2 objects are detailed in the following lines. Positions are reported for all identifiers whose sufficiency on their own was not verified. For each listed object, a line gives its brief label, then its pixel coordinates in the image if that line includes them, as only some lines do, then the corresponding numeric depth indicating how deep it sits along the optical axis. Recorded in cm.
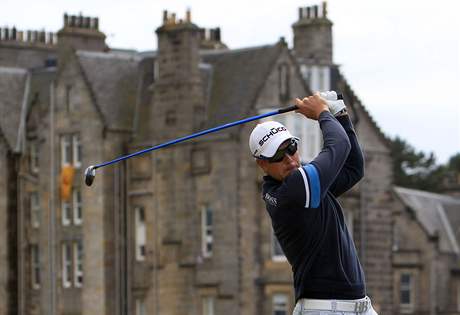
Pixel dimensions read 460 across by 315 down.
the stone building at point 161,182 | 6412
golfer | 1102
